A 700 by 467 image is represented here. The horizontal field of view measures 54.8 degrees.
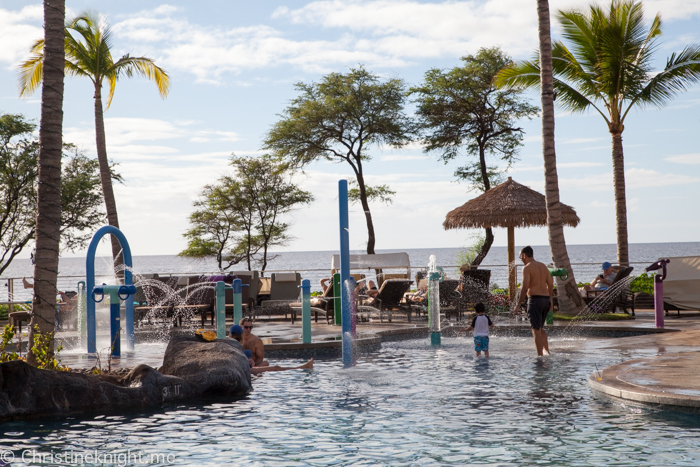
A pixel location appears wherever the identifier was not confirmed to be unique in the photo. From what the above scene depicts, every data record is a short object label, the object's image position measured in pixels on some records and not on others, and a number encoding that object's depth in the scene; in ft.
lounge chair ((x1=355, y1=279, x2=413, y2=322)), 49.14
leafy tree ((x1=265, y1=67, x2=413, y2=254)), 93.50
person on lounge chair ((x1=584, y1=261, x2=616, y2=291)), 52.60
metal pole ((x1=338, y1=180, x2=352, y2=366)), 31.71
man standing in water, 33.35
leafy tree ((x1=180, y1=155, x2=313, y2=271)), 117.60
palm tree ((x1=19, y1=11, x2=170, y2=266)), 58.44
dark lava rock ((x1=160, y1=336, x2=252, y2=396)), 25.61
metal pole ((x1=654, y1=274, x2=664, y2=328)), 40.96
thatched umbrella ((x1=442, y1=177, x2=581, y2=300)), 57.93
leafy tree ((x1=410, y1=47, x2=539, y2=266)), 87.15
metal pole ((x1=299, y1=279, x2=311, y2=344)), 36.60
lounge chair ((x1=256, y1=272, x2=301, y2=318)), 57.06
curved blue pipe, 35.29
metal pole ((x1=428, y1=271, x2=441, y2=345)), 39.75
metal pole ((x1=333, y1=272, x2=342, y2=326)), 45.19
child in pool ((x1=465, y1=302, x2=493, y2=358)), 33.71
